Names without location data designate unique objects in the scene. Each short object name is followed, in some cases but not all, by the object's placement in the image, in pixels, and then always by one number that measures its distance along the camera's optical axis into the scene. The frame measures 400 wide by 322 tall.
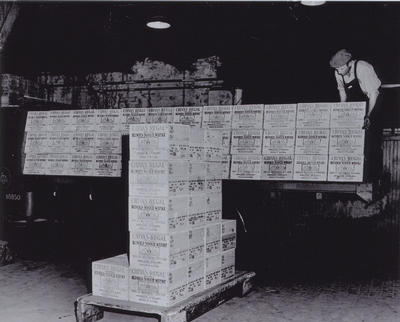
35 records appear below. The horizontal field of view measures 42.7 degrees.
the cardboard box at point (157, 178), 4.40
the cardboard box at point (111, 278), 4.60
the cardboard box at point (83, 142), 7.25
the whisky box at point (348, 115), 5.94
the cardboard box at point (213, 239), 5.03
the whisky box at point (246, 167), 6.42
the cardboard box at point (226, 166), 6.53
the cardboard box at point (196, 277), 4.72
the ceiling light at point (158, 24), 8.91
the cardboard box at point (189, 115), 6.85
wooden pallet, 4.33
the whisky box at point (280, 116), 6.30
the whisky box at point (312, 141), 6.05
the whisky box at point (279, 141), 6.24
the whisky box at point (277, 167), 6.23
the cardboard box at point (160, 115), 7.04
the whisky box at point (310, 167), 6.03
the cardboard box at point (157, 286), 4.38
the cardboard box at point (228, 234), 5.34
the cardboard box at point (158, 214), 4.39
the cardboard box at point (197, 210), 4.76
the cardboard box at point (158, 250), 4.38
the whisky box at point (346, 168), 5.84
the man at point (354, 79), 6.97
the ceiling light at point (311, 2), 7.24
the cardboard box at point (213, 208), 5.10
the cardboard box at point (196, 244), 4.72
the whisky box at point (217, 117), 6.65
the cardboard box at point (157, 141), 4.42
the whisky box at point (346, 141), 5.88
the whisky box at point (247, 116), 6.47
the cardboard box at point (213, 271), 5.02
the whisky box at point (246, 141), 6.43
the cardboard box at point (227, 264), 5.34
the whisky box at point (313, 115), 6.13
